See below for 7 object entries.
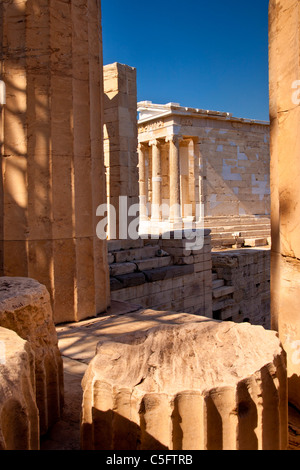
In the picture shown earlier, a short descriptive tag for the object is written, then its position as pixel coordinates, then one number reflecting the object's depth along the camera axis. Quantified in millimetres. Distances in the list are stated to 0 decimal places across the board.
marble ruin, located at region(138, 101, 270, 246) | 18172
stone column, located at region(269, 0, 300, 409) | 3031
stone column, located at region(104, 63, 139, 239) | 9461
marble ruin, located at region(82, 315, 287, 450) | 2127
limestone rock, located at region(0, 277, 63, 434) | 2928
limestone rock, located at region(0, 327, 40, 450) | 1800
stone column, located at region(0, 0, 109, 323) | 5520
